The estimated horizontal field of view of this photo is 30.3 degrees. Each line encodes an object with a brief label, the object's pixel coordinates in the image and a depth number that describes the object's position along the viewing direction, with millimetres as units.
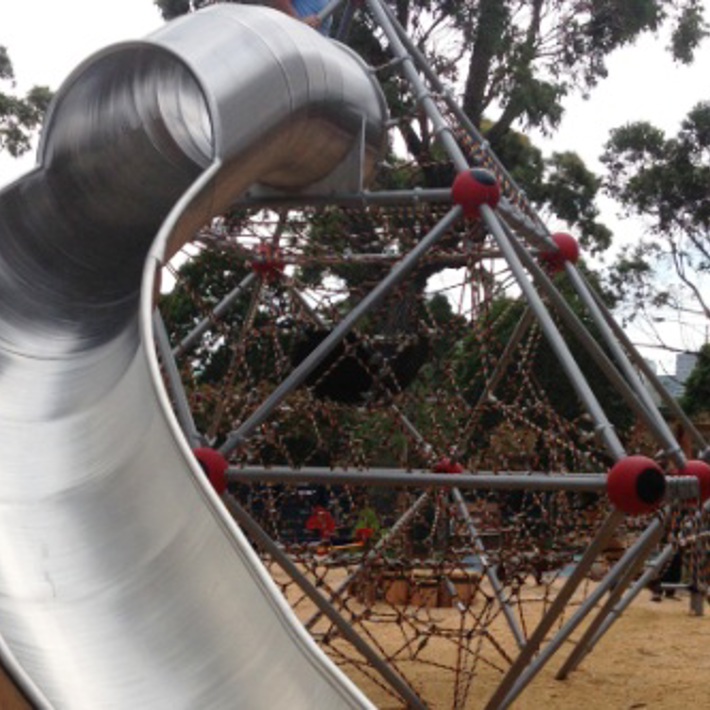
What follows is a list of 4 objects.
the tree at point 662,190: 25875
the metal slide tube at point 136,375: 3930
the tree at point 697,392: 21031
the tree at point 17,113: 26250
